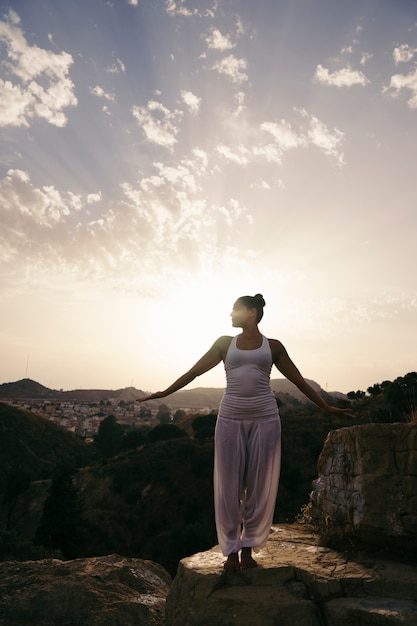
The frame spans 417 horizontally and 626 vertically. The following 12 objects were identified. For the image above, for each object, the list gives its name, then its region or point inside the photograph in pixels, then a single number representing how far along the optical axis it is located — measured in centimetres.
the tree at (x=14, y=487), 4003
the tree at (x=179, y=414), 10050
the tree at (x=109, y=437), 6812
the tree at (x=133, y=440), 5419
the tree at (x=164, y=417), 9934
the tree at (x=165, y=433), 5319
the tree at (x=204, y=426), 5016
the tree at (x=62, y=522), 2633
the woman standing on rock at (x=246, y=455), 362
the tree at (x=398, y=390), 3220
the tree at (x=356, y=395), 4972
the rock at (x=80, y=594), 407
